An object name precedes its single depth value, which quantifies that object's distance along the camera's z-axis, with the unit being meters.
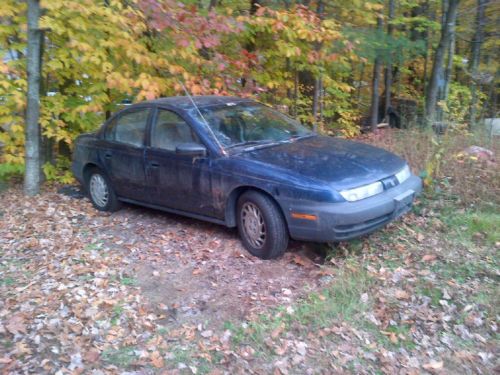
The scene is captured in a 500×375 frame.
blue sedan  4.60
